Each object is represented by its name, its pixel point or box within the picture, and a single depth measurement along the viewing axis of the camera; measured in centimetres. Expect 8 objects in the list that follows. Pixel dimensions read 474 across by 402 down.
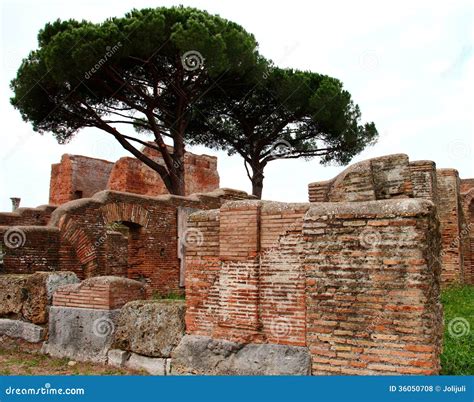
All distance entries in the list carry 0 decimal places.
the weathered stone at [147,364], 543
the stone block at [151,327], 541
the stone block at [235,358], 444
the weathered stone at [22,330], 662
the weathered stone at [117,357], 574
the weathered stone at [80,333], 595
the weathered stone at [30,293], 674
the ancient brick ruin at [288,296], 392
